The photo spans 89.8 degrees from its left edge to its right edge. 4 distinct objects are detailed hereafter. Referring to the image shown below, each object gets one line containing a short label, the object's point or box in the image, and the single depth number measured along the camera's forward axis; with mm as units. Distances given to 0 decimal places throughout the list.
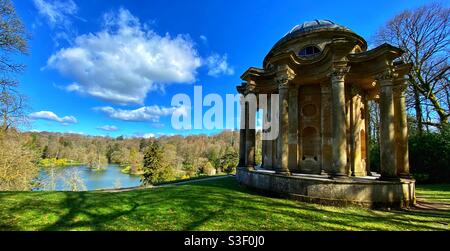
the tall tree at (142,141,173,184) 34844
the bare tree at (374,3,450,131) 18484
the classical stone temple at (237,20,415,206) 8852
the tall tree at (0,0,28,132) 12189
